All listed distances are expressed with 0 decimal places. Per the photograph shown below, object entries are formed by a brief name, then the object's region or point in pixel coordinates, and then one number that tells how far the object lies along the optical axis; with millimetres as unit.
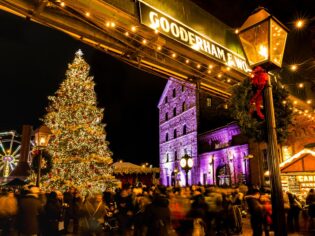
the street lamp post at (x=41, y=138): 7434
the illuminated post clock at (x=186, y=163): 8159
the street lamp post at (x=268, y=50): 2658
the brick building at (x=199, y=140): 23439
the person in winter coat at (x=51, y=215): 6129
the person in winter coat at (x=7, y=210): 5962
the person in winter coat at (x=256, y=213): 6497
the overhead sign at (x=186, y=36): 3811
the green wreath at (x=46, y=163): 13001
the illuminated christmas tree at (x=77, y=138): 13430
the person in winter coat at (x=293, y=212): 8081
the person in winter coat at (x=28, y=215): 5703
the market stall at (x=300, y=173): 9338
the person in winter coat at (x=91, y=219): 5521
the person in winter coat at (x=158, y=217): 5141
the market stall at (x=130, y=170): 19438
